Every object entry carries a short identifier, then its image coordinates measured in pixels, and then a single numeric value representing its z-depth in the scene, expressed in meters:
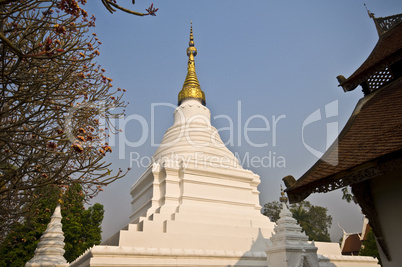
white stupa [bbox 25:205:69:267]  9.36
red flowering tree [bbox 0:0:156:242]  4.21
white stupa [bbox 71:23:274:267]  10.48
